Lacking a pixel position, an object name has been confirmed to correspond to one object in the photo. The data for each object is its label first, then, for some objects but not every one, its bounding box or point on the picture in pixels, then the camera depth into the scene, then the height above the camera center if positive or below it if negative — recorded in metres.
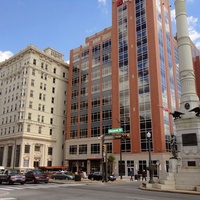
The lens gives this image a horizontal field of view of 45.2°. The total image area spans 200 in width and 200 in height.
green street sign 45.78 +5.67
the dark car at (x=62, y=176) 39.06 -2.57
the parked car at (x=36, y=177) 30.53 -2.10
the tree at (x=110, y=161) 53.15 -0.20
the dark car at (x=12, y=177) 27.56 -1.91
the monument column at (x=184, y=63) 26.06 +11.10
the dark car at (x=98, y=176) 38.81 -2.57
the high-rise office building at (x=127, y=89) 56.66 +18.78
